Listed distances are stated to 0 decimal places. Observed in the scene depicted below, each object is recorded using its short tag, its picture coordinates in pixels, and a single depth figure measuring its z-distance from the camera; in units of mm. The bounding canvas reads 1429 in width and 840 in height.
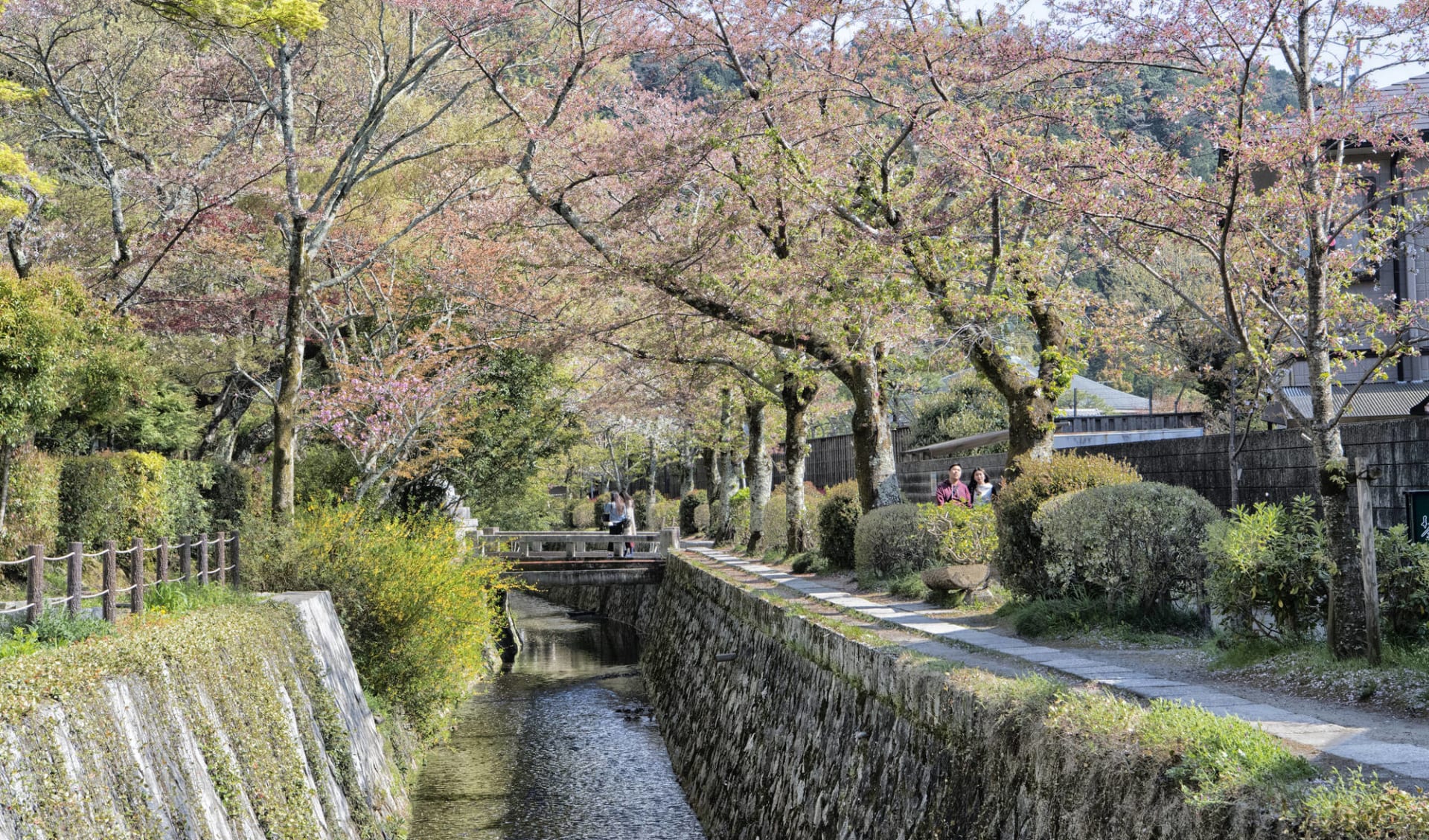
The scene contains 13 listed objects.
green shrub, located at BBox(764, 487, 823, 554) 24859
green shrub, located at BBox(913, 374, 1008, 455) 34562
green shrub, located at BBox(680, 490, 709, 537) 38406
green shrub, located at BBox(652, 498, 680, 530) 41469
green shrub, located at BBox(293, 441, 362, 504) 23422
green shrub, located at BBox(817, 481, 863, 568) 19234
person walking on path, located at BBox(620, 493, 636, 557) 27875
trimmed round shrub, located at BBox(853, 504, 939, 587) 15625
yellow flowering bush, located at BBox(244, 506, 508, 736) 13977
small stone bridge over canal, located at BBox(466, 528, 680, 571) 25969
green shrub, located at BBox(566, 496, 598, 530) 47156
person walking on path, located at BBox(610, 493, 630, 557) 28891
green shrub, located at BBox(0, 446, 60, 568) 15180
